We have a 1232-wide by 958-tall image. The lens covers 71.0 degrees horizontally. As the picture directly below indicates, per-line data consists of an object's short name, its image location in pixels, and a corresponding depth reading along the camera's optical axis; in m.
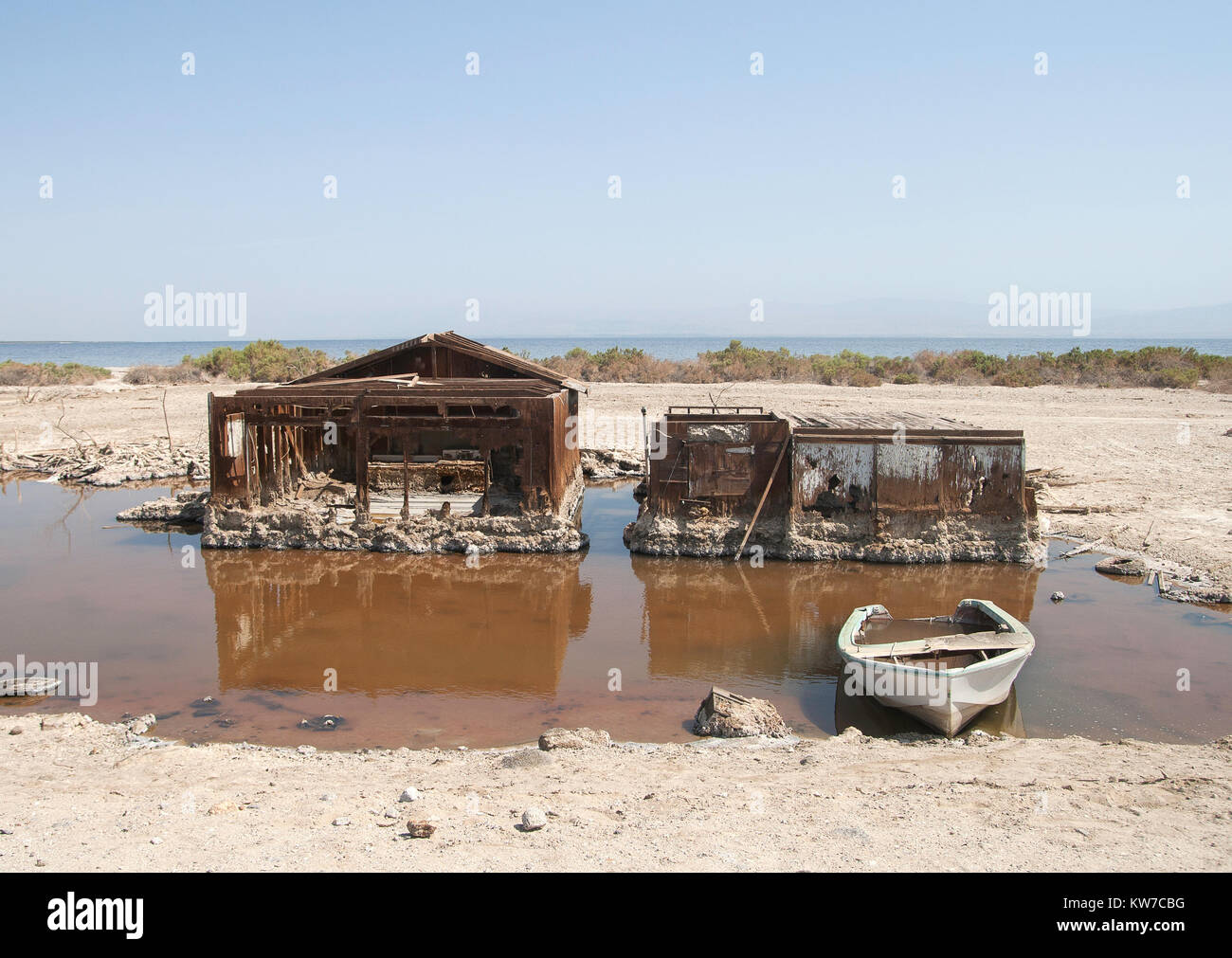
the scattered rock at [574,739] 7.76
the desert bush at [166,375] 41.78
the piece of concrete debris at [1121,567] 13.40
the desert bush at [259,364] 40.97
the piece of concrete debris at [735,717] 8.20
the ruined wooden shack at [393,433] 14.90
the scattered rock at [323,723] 8.52
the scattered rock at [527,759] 7.32
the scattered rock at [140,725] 8.28
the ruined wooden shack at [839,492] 14.12
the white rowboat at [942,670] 8.02
